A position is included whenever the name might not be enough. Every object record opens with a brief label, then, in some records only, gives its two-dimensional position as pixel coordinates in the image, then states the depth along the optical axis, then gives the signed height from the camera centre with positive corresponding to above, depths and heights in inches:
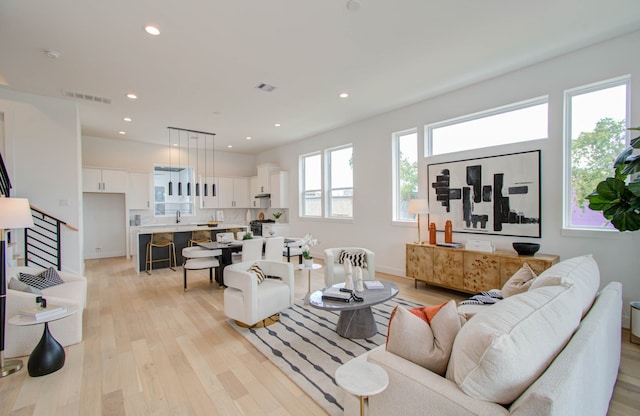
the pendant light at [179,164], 328.8 +45.6
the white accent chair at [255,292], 123.4 -39.9
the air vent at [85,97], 174.7 +67.0
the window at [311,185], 290.8 +19.6
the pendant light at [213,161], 351.9 +52.7
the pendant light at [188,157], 328.7 +54.0
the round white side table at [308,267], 157.3 -34.6
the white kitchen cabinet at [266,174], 334.3 +34.6
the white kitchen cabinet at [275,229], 317.7 -28.1
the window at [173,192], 322.0 +13.8
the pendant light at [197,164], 337.3 +47.4
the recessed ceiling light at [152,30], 110.7 +67.6
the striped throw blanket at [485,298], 107.4 -36.8
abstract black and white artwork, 149.2 +5.4
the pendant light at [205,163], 337.7 +49.3
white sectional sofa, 41.6 -25.5
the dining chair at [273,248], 188.5 -29.0
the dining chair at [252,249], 179.3 -28.4
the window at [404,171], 206.2 +23.7
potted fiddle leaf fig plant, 101.3 +2.4
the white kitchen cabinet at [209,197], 334.6 +8.4
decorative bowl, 139.5 -21.7
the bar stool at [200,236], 258.2 -28.6
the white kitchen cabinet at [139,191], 294.2 +13.6
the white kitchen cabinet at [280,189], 321.1 +16.7
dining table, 191.3 -31.7
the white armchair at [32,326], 106.3 -46.5
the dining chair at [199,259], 183.9 -37.0
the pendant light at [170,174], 337.3 +35.2
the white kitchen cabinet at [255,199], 359.6 +8.9
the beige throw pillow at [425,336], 54.2 -25.7
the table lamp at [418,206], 181.0 -1.5
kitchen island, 234.7 -29.0
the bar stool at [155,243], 236.2 -32.3
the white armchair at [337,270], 166.2 -38.4
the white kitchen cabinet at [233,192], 349.1 +14.4
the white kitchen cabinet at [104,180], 267.9 +22.9
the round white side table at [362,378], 46.5 -29.8
